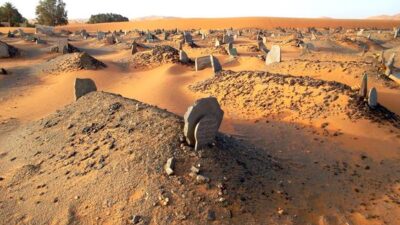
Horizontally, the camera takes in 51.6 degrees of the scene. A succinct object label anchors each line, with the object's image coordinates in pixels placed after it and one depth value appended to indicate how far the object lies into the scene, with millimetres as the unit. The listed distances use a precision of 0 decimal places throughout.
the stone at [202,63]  16125
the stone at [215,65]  13984
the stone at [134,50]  20938
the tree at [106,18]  59994
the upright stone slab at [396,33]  31508
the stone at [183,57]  17362
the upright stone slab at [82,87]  10070
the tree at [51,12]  49375
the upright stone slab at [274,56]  15352
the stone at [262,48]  20912
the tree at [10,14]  47656
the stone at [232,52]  18755
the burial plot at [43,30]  33656
